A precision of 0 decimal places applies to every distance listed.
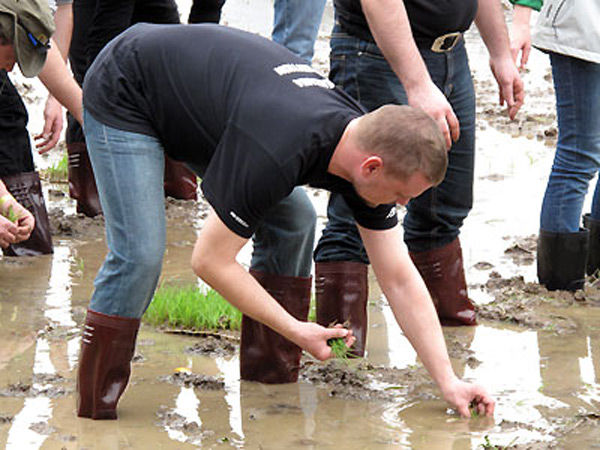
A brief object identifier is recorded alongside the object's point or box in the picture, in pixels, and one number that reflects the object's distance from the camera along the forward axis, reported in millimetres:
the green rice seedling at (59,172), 11789
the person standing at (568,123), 7970
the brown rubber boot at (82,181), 10428
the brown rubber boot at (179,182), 11030
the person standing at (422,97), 6869
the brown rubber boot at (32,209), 9302
